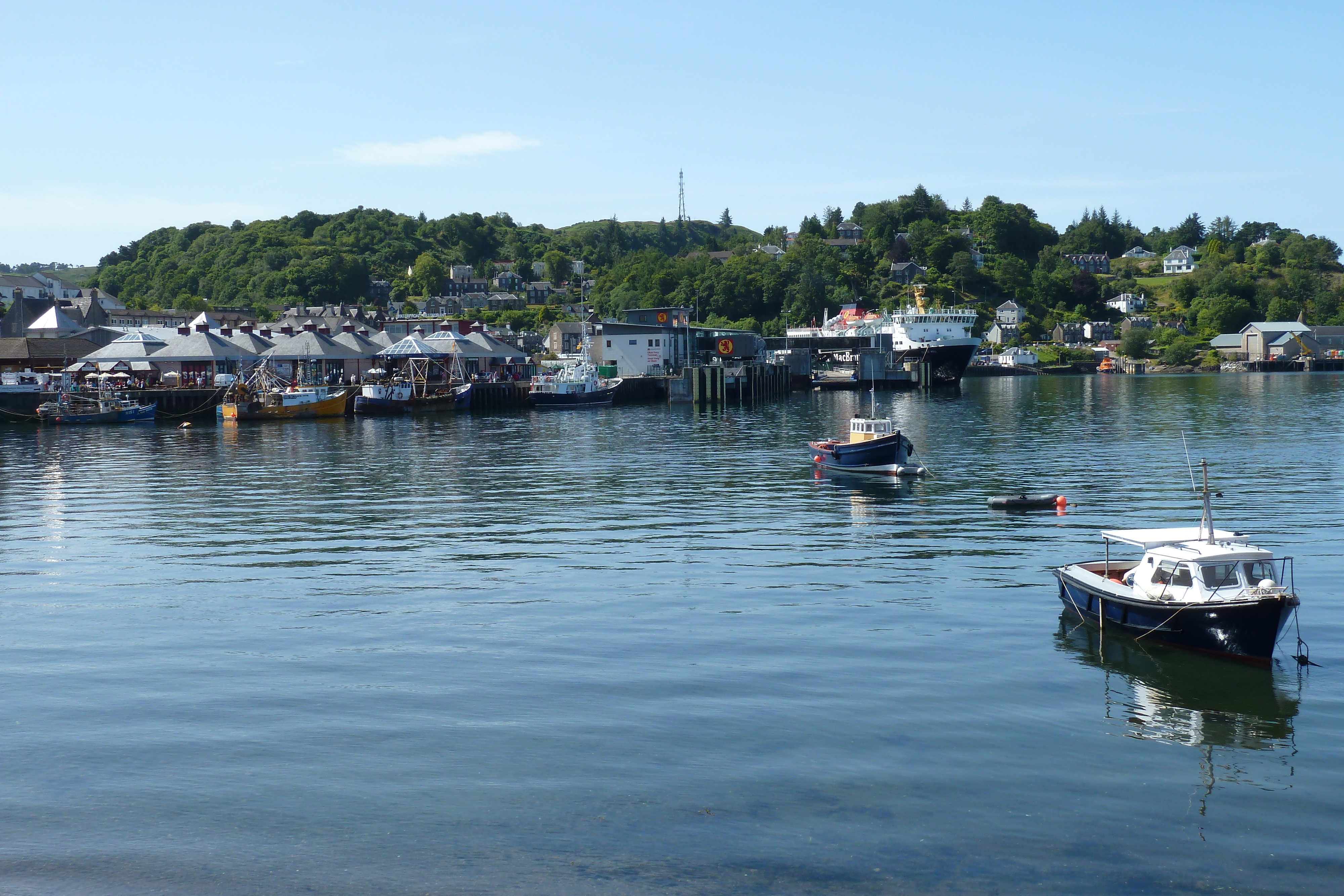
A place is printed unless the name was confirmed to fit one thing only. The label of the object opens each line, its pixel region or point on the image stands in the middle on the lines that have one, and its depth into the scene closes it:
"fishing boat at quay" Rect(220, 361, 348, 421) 96.31
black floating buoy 41.66
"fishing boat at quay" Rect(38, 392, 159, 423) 92.31
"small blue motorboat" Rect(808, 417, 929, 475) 52.81
